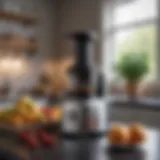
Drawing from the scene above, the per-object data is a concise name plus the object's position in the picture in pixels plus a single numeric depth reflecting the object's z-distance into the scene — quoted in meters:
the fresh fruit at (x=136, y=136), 1.05
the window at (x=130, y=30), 4.22
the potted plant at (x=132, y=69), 3.72
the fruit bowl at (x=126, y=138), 1.03
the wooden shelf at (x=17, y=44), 5.20
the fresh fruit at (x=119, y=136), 1.04
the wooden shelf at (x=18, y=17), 5.02
